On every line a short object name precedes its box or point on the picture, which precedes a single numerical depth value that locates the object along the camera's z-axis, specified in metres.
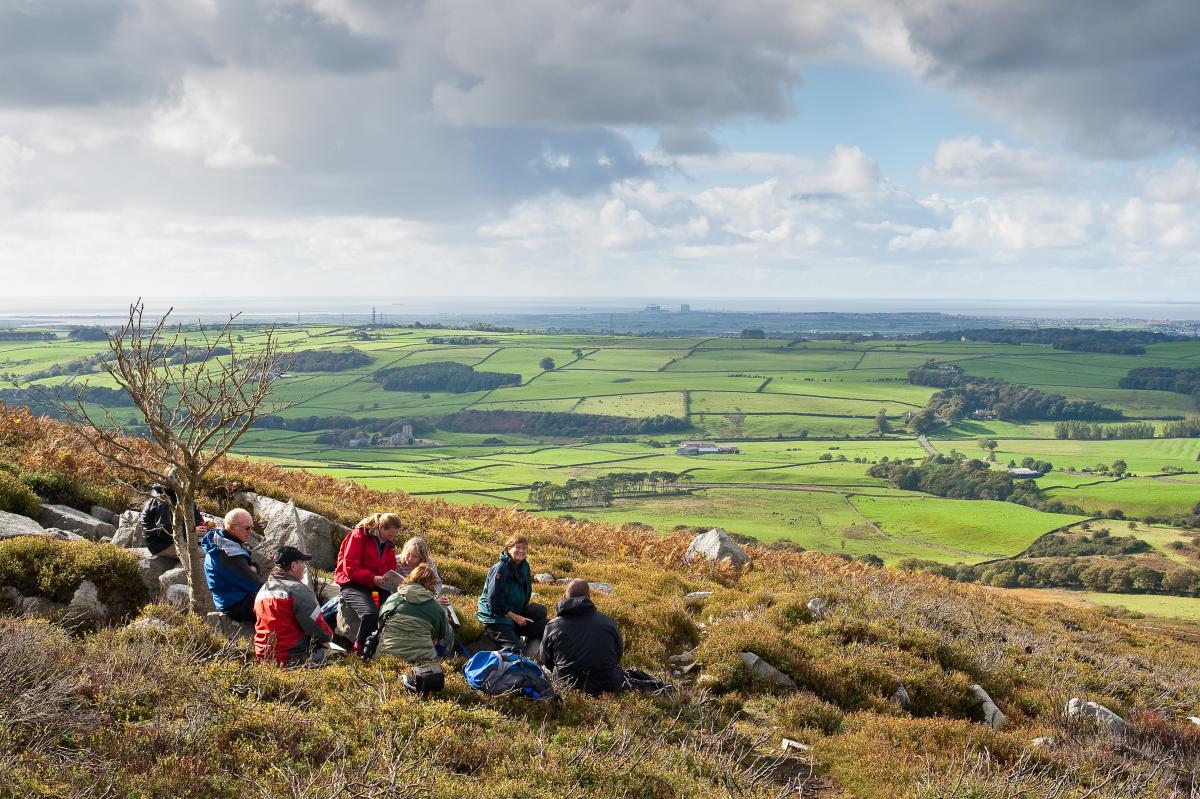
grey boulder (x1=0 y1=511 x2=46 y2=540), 11.80
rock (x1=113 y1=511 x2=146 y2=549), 13.02
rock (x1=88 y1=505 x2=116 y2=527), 15.07
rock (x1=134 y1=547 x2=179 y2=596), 11.45
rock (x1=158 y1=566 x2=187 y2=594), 11.34
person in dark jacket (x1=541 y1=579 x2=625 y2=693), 10.39
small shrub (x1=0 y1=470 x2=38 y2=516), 13.61
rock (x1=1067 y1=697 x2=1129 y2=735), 11.89
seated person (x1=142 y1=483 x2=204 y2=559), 12.09
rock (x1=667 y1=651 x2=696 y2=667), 12.66
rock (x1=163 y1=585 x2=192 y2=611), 10.77
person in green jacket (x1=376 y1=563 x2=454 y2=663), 10.00
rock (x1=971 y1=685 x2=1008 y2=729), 11.93
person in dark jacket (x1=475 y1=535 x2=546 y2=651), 11.54
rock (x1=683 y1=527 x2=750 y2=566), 20.16
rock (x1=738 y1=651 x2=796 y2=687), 12.08
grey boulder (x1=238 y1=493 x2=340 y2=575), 13.76
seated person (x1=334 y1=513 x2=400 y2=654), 10.82
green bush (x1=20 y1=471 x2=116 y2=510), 14.91
